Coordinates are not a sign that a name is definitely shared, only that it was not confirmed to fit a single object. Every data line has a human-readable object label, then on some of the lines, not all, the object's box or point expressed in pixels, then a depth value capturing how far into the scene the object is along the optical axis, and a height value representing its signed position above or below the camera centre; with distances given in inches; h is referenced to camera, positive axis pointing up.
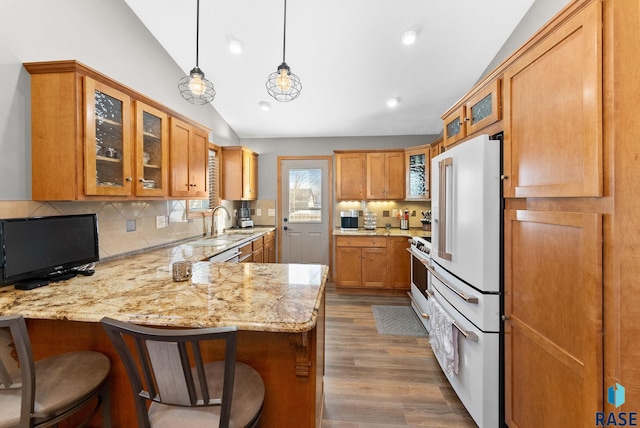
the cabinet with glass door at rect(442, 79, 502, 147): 62.4 +27.0
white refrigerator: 60.1 -15.3
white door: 188.1 +1.5
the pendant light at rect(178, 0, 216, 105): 77.1 +37.8
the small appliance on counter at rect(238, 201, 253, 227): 179.2 -3.3
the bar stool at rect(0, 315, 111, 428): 35.2 -26.8
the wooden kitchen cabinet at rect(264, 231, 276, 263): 170.9 -24.3
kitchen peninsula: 41.1 -16.4
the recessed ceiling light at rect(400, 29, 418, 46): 104.7 +70.4
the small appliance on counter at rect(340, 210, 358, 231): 179.3 -6.4
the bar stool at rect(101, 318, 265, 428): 29.8 -21.2
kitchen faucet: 146.9 -7.5
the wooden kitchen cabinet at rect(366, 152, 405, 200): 171.8 +23.6
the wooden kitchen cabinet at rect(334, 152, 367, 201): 175.8 +24.1
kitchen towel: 71.2 -37.2
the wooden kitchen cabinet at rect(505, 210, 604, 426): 38.8 -18.8
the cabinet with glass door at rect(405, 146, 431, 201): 159.0 +23.6
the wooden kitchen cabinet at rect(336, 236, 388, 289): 160.4 -31.1
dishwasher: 103.2 -18.7
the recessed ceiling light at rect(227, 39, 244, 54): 111.0 +70.7
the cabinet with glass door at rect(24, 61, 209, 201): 64.3 +20.3
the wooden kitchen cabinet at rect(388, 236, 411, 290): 157.3 -31.4
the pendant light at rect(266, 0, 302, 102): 72.5 +36.8
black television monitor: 55.3 -8.4
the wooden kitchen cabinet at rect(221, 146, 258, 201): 165.8 +24.3
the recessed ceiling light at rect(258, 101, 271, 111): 153.3 +62.3
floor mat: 114.8 -52.3
